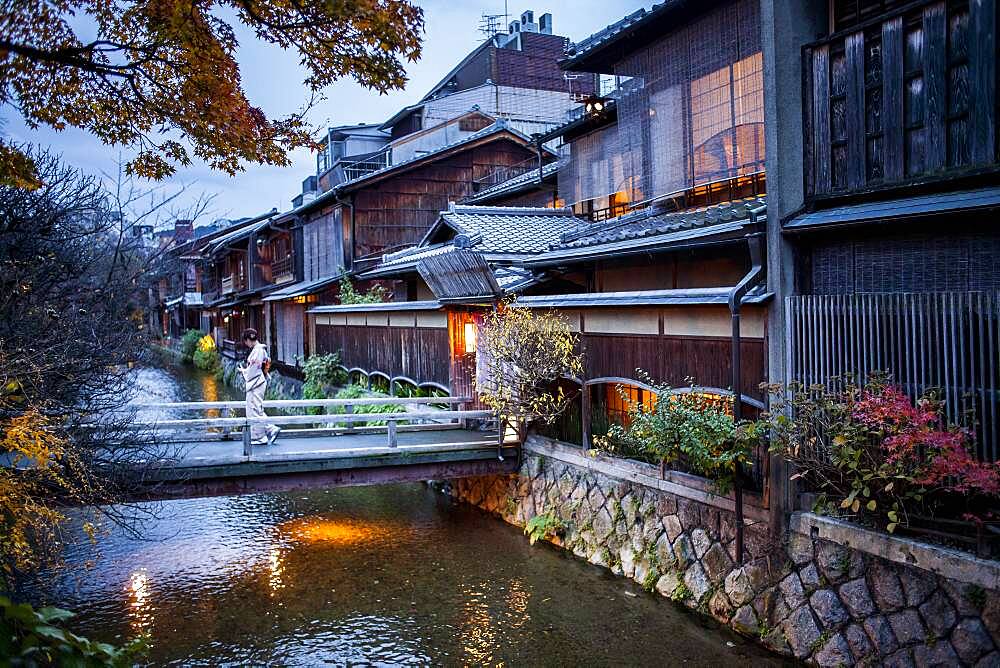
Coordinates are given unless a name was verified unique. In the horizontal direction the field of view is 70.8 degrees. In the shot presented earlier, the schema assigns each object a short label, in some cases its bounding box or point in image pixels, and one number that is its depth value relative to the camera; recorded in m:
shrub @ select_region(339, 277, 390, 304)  25.45
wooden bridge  11.93
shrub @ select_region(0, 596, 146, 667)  2.60
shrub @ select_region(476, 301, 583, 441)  13.19
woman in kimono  14.22
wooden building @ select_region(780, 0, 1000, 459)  7.24
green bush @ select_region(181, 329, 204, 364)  49.78
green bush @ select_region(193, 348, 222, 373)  43.69
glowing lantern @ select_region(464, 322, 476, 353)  16.98
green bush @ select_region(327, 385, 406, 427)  18.17
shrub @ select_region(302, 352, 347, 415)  25.31
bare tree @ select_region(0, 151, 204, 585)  7.18
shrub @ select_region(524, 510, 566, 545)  12.91
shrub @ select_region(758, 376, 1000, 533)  6.73
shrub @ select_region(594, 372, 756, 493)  8.96
